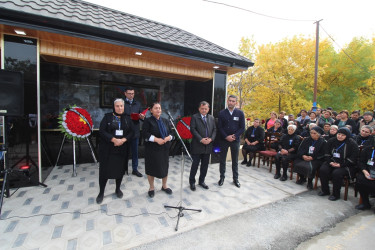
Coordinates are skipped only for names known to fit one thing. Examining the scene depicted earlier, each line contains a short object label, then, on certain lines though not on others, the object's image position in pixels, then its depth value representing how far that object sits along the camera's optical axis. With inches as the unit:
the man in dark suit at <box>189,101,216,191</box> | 143.6
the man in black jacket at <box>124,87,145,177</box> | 171.3
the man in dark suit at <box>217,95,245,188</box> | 158.1
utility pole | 457.6
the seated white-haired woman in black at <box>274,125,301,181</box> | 182.1
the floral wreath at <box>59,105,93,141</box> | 163.0
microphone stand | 108.0
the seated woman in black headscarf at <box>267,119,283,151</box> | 223.6
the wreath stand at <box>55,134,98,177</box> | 171.0
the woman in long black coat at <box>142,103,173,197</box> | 126.8
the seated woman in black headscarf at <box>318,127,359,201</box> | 142.9
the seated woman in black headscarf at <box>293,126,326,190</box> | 160.6
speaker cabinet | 113.1
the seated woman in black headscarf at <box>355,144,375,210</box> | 129.8
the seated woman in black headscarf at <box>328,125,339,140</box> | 167.0
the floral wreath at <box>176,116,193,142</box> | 183.0
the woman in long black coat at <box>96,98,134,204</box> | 122.0
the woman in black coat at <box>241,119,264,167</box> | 225.1
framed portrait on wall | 234.4
